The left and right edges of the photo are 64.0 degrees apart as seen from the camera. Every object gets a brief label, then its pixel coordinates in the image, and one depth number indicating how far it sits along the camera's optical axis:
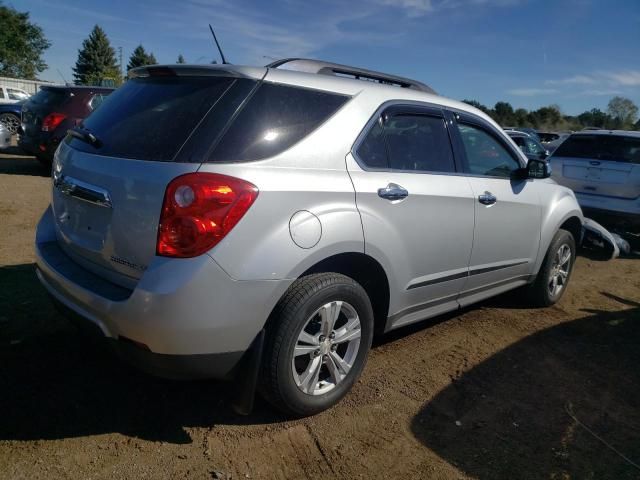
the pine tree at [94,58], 80.66
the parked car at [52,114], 9.26
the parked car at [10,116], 15.43
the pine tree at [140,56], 91.25
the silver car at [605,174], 7.18
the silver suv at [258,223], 2.22
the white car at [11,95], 21.73
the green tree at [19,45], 61.19
